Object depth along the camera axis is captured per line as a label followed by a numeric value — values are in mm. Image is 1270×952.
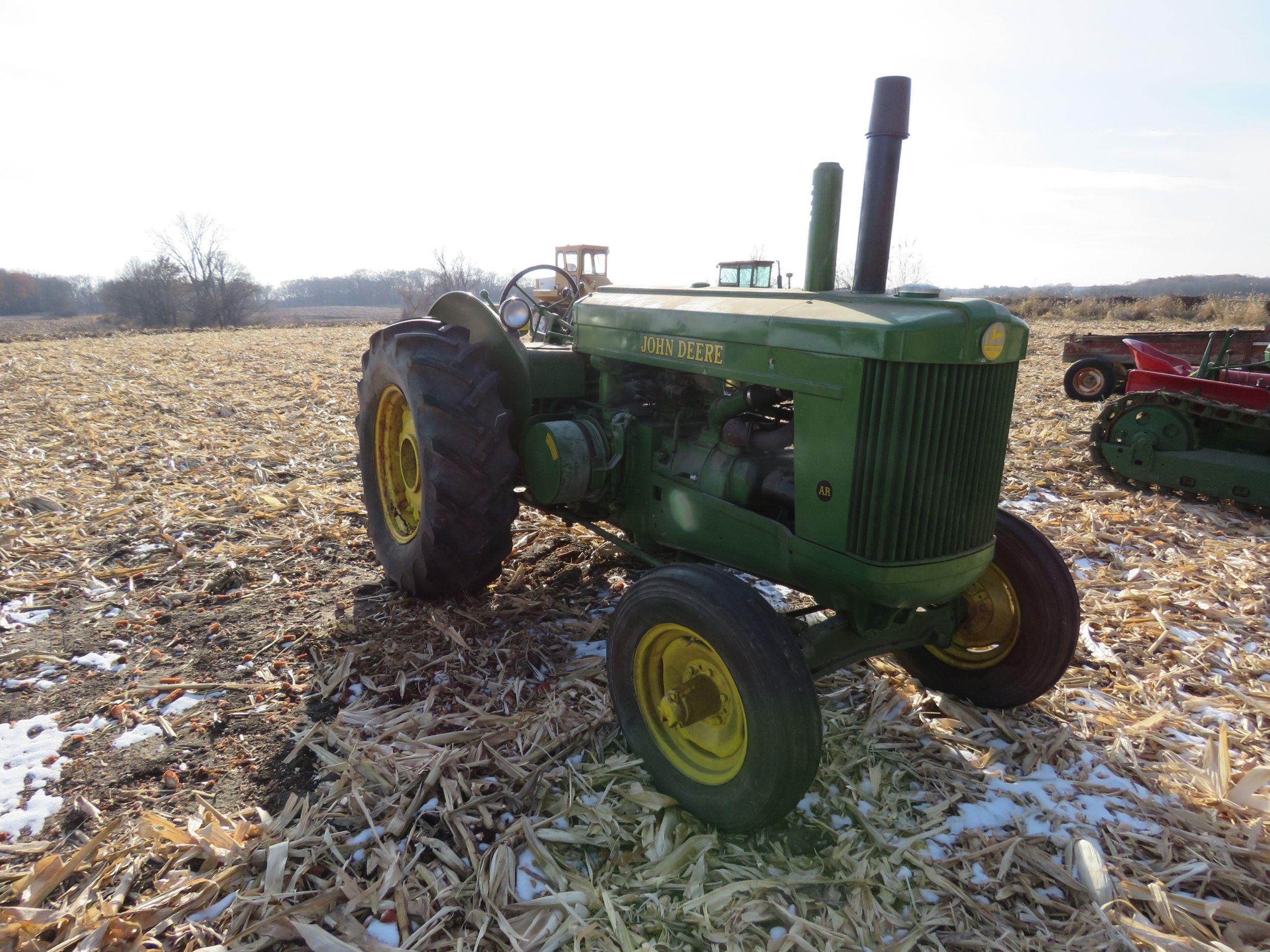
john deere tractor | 2553
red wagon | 10336
